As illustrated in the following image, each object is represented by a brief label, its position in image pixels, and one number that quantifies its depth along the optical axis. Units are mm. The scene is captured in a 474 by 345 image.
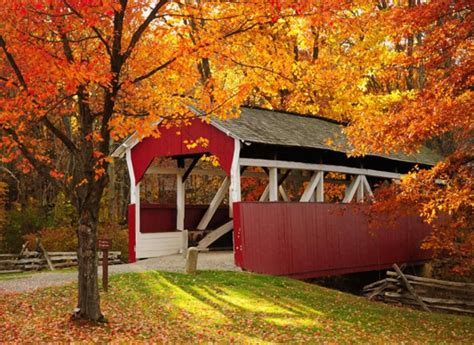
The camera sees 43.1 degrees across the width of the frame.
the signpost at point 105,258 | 12625
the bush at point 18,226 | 25422
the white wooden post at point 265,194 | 18669
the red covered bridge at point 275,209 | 15828
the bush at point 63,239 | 24047
